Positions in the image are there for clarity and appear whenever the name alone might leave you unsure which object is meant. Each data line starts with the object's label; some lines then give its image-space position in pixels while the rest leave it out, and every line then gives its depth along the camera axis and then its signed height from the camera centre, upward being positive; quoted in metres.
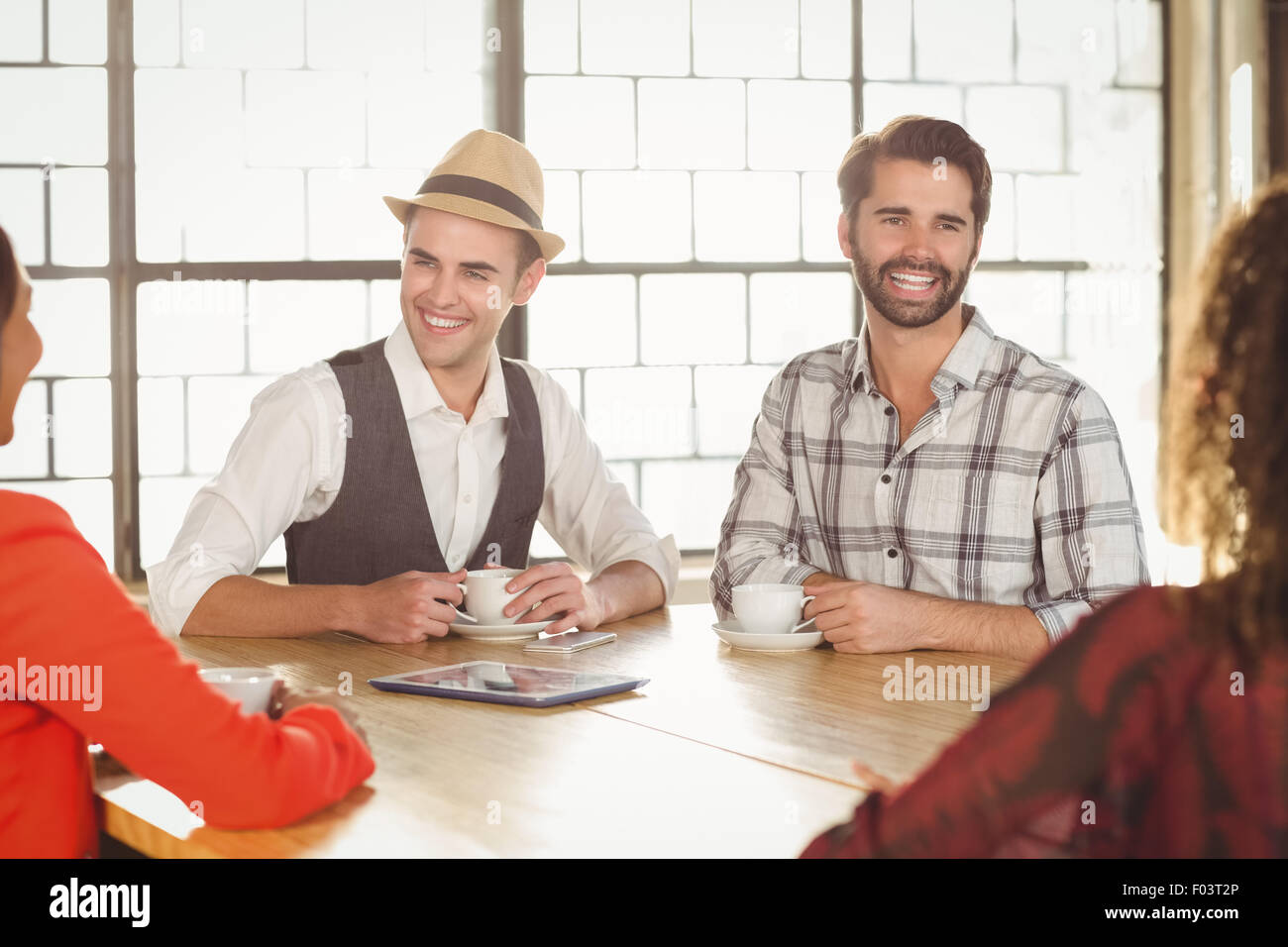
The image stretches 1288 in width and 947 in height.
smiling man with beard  2.05 +0.03
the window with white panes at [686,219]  4.19 +0.81
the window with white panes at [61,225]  3.80 +0.71
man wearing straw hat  2.10 +0.01
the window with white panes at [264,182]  3.86 +0.86
